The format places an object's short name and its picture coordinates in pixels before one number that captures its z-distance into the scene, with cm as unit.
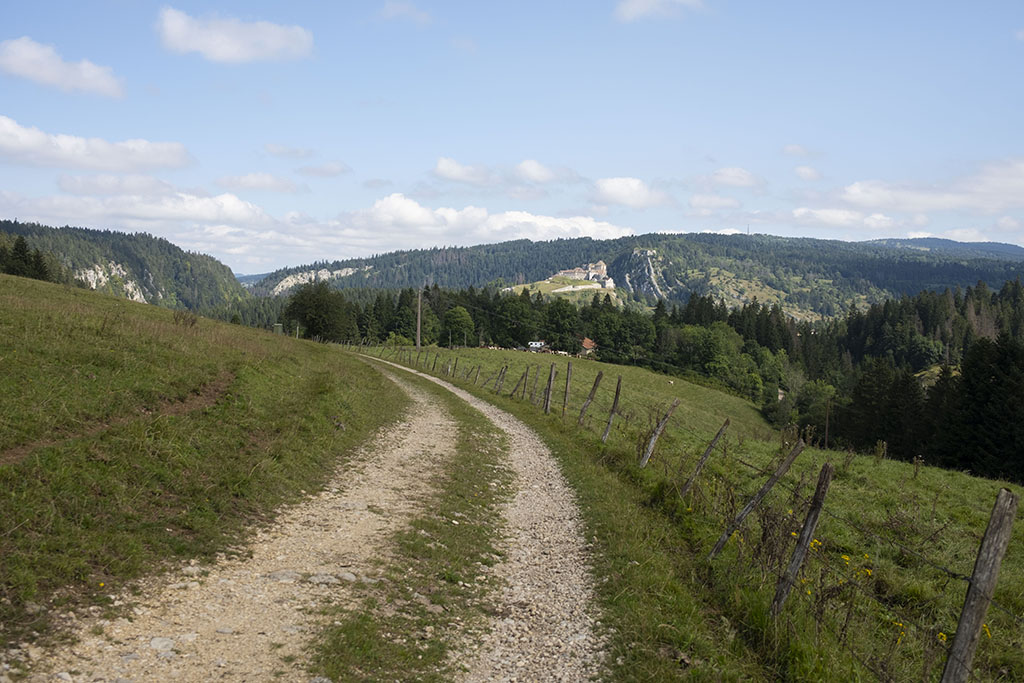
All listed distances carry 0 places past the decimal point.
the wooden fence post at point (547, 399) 2970
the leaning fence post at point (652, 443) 1723
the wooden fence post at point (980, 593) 578
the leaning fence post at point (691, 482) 1377
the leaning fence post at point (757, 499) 974
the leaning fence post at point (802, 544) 821
